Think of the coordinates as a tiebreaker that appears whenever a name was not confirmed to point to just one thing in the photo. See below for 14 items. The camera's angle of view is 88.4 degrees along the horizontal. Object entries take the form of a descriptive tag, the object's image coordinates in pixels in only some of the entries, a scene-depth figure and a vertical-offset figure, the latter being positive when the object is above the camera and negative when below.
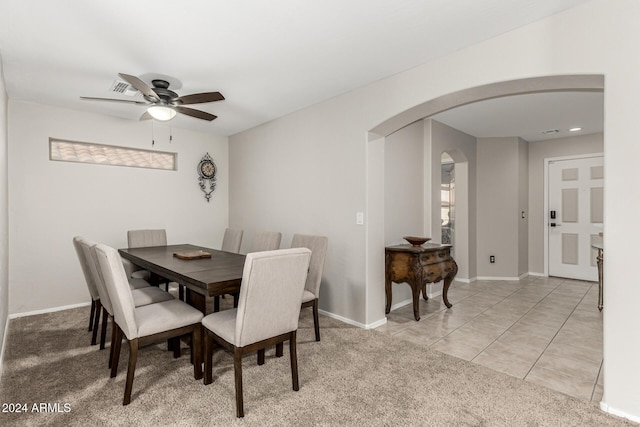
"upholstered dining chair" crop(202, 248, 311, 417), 1.84 -0.61
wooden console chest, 3.42 -0.62
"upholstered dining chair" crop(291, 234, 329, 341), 2.91 -0.57
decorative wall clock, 5.04 +0.55
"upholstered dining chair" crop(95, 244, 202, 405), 1.93 -0.70
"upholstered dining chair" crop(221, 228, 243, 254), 4.01 -0.38
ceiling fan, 2.72 +0.94
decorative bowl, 3.61 -0.34
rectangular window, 3.90 +0.72
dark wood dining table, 2.10 -0.44
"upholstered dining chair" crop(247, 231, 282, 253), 3.52 -0.34
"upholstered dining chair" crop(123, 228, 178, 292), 3.78 -0.36
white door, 5.39 -0.12
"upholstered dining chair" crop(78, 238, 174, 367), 2.27 -0.69
